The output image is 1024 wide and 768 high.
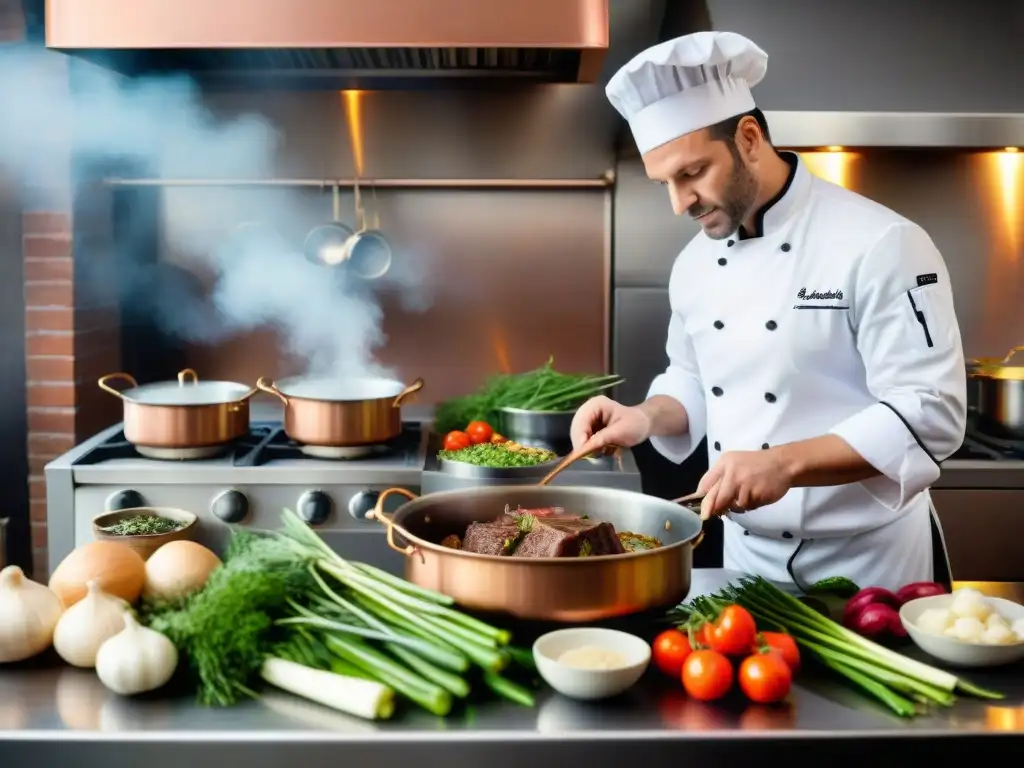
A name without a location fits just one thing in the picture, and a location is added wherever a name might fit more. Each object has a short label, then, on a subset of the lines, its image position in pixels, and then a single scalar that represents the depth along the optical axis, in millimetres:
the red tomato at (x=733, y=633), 1448
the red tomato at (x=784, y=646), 1474
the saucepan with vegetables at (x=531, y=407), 3320
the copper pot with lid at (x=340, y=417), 3096
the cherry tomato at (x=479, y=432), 3229
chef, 2027
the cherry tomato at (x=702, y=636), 1476
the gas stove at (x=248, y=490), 3021
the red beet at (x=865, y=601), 1653
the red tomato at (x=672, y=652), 1486
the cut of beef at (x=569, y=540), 1507
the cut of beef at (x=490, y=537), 1590
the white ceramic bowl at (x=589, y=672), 1396
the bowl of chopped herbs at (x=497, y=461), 2908
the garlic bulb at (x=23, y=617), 1544
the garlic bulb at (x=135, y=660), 1436
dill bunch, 1459
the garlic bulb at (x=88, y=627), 1525
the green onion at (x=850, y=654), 1414
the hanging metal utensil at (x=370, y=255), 3789
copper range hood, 2961
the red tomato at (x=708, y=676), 1417
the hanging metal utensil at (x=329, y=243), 3768
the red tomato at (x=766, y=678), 1399
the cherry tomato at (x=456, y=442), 3139
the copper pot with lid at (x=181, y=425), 3068
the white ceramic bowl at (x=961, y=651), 1485
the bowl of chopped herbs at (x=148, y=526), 1923
